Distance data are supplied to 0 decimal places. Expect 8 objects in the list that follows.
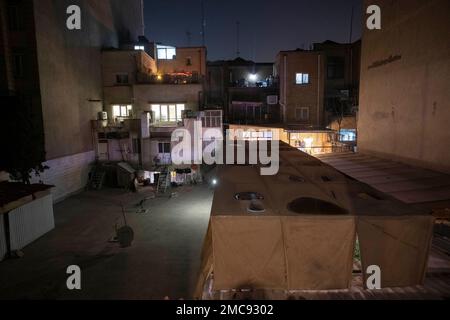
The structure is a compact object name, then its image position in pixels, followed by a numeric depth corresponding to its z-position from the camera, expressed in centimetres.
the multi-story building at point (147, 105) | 2753
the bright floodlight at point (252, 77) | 4288
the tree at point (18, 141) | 1662
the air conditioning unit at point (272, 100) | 3503
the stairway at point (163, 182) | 2529
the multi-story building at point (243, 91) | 3588
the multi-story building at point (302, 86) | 3112
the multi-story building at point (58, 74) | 2042
